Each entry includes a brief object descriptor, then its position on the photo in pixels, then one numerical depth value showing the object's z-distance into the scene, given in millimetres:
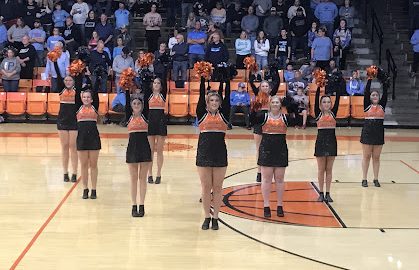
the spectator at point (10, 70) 19344
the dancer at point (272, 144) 8984
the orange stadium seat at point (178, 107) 19125
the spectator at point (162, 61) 19109
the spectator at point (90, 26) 21125
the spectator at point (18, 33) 20500
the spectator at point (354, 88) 19578
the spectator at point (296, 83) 19219
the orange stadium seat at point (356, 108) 19234
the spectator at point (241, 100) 18656
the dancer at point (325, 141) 9938
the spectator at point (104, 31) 20734
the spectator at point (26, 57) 19859
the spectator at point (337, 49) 20469
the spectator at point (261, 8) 21781
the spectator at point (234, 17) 22109
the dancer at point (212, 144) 8312
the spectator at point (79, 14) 21234
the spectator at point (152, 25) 20891
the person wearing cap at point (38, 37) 20516
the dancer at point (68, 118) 10867
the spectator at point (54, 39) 19984
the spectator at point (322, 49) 19953
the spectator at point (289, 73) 19625
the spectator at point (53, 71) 19000
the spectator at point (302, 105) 18859
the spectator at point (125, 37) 20583
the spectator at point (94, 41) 20275
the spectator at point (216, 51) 19219
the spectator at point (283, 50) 20375
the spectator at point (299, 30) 20875
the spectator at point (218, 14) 21594
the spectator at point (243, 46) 20125
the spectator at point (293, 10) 21516
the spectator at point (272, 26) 20969
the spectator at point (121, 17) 21469
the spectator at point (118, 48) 19969
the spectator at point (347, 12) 22062
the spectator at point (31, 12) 21672
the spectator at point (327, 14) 21531
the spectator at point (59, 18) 21547
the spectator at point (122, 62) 19203
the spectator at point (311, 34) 20859
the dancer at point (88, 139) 9922
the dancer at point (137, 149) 8969
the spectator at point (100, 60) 19531
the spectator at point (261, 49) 19859
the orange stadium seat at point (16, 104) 19125
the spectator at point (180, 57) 19609
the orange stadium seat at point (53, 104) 19125
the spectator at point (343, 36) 20781
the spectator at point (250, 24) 21000
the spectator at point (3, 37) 20844
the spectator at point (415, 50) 21016
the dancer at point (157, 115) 10828
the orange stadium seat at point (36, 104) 19156
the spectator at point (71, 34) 20656
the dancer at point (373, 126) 10961
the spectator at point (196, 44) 20000
